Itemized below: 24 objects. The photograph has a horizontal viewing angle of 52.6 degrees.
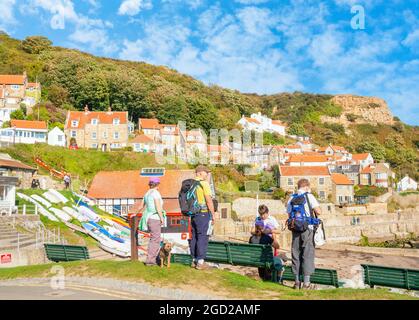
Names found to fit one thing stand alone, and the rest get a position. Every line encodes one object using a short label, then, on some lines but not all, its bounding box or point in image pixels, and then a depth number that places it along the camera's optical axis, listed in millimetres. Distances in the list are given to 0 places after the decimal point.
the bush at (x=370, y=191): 64188
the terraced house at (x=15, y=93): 60897
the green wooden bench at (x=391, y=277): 9930
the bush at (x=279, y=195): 52562
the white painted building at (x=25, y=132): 49781
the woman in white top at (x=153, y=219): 8820
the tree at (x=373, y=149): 100144
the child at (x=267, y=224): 9664
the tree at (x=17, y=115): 57188
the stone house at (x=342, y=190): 59156
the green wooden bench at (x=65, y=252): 12289
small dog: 8758
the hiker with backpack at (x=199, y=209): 8547
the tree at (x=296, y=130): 113125
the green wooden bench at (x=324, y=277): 10352
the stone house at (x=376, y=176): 75062
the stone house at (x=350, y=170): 76438
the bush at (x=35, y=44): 95875
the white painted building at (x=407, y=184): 82250
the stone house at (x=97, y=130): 57844
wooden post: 9469
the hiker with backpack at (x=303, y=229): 8078
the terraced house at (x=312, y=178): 58031
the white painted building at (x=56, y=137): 53309
